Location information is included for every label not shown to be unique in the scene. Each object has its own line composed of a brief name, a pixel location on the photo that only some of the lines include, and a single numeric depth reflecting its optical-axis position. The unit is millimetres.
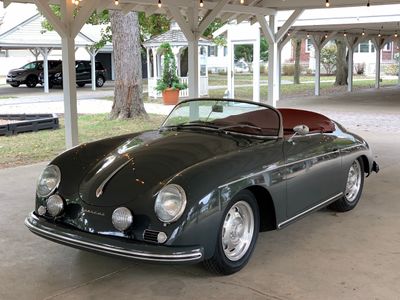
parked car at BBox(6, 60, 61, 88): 31422
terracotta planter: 20219
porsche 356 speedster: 3535
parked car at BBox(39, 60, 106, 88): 31094
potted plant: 20297
